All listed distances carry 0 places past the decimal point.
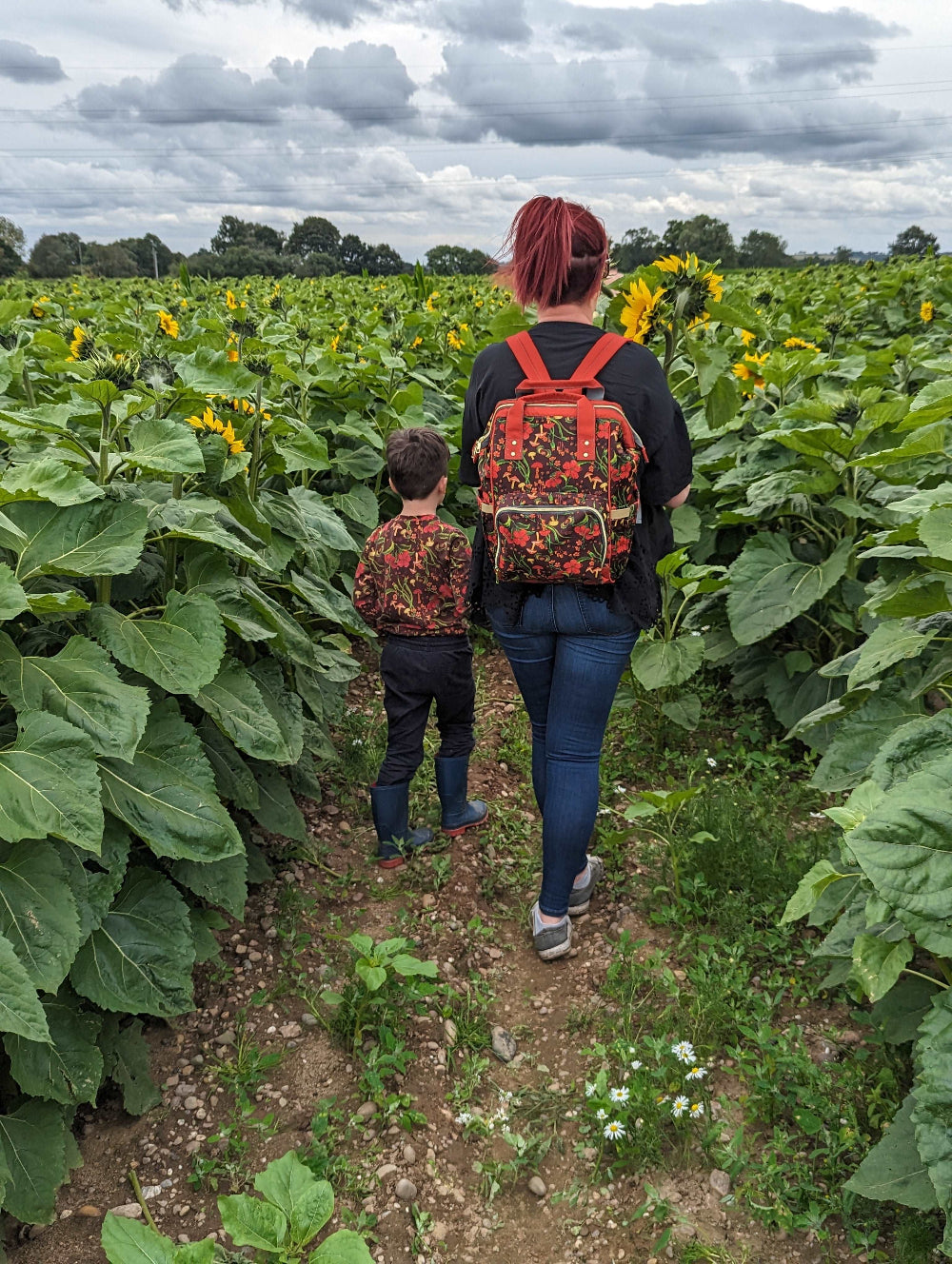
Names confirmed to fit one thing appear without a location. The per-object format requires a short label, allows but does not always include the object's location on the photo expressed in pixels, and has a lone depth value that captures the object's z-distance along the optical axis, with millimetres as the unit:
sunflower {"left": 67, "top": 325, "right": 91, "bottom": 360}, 3207
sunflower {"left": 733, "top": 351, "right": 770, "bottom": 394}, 4430
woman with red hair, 2357
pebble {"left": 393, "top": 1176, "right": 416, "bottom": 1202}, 2143
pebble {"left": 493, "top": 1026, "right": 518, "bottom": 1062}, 2557
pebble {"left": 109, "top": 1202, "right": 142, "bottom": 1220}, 2057
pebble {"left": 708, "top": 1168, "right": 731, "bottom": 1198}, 2088
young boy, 3146
